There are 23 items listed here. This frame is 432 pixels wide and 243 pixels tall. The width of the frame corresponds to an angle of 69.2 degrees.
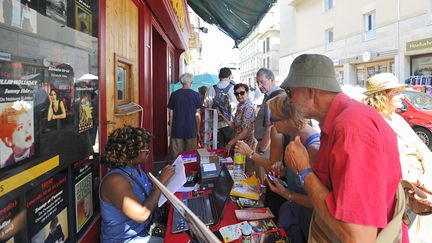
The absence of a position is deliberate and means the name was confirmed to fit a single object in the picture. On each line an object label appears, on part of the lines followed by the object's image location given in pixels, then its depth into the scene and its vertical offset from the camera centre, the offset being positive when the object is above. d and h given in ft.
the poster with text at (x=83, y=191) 7.32 -1.95
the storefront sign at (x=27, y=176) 4.43 -0.99
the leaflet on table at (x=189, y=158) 10.54 -1.58
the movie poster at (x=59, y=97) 5.65 +0.31
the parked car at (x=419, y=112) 27.17 +0.04
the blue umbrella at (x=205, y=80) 33.60 +3.61
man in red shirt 3.57 -0.61
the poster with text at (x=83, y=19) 6.95 +2.17
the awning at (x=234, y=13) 21.18 +8.38
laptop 6.17 -2.09
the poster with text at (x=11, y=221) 4.50 -1.65
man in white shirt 18.75 +0.72
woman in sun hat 8.33 -0.55
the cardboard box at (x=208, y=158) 9.26 -1.35
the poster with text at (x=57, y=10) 5.66 +1.95
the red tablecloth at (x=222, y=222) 5.59 -2.15
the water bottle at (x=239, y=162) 9.18 -1.47
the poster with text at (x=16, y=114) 4.37 -0.02
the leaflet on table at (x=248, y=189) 7.29 -1.86
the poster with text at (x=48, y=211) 5.36 -1.85
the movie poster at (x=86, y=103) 7.09 +0.24
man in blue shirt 18.10 -0.19
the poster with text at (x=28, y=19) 4.82 +1.50
